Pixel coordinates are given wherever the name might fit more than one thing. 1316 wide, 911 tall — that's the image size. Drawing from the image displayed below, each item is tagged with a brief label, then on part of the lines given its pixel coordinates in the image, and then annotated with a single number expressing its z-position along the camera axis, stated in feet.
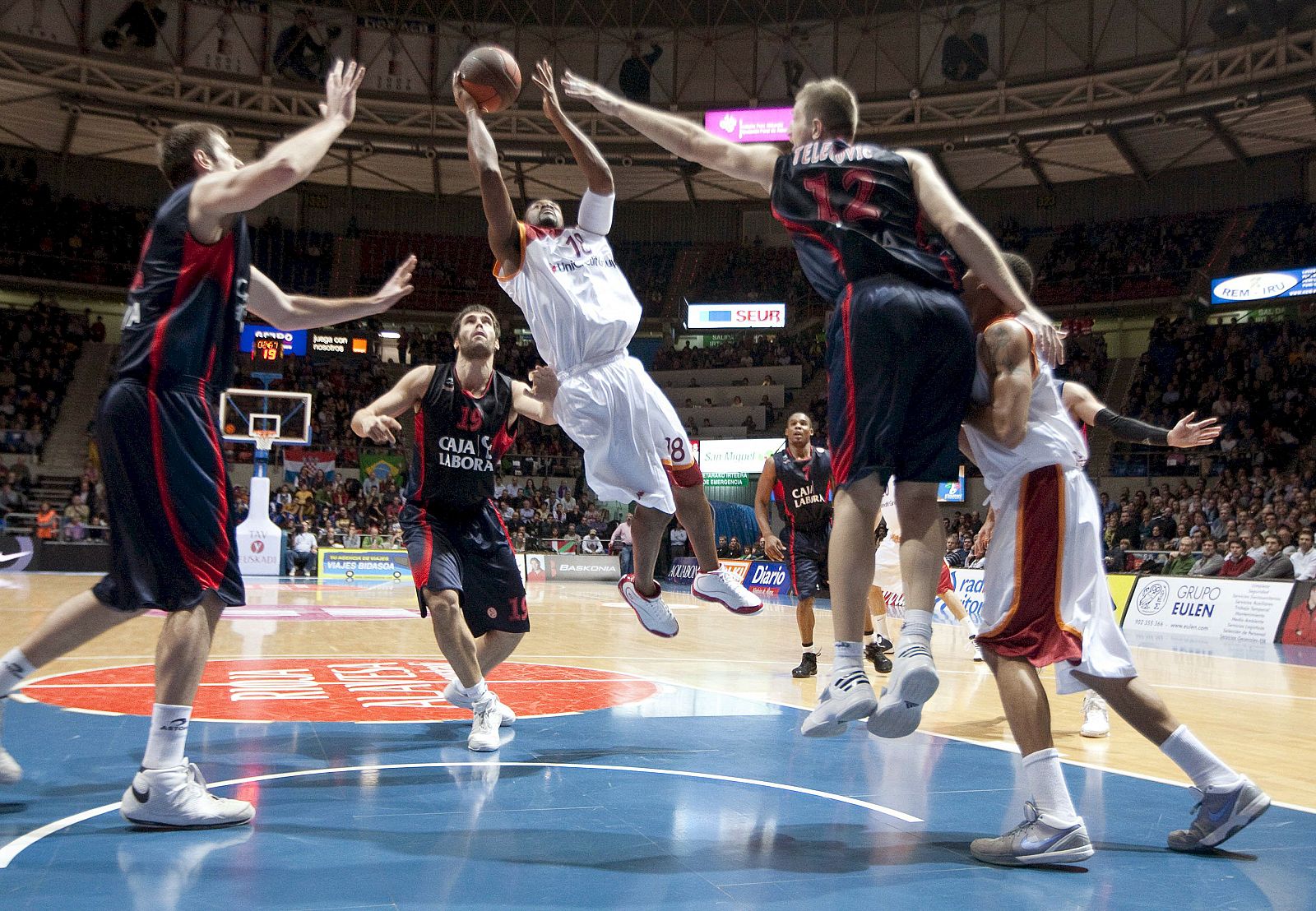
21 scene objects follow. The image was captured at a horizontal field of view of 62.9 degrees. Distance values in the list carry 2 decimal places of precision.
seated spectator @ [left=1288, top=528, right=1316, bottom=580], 47.11
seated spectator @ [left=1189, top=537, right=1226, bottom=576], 50.98
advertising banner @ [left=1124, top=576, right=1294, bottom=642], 45.44
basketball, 16.01
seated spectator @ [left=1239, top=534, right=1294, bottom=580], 48.03
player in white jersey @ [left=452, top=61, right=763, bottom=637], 16.38
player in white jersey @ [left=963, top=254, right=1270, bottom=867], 12.12
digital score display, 77.05
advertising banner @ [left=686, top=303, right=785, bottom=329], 106.22
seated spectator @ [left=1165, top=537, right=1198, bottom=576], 52.70
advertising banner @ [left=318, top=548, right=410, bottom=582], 72.38
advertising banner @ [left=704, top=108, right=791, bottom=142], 83.92
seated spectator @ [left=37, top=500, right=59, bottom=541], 72.95
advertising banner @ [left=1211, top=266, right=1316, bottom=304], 81.23
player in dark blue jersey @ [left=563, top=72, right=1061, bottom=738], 11.55
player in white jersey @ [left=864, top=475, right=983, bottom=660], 30.81
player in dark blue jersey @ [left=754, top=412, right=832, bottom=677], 30.04
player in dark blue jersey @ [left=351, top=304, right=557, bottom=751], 18.42
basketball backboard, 64.90
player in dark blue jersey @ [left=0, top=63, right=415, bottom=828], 12.17
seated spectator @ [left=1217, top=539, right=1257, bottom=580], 50.47
